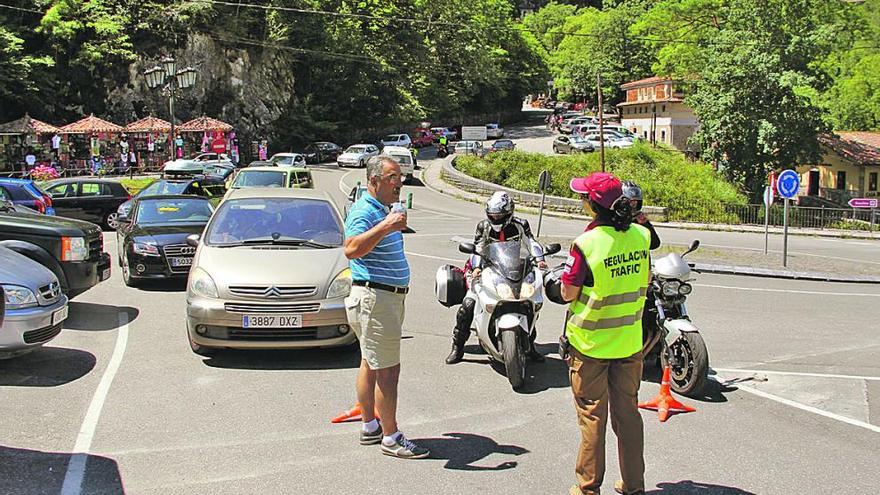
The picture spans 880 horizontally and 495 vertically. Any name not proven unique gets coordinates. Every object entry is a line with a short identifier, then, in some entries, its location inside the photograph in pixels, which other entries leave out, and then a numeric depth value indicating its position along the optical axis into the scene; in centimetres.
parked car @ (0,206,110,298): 988
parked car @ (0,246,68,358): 714
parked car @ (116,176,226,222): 1889
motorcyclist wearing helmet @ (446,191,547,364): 792
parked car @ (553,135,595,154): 6200
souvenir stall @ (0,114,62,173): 4009
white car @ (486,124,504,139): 8319
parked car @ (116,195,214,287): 1209
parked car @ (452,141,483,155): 5665
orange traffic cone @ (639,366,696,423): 667
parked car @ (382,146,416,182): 4594
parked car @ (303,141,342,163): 6009
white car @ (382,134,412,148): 6525
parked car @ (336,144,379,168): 5425
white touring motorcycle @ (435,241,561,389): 715
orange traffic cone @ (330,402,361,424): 613
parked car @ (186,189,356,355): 755
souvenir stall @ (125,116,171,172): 4422
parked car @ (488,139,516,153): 6200
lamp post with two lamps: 3191
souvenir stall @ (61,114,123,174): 4197
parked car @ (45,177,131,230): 2238
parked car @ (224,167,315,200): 2087
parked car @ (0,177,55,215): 1930
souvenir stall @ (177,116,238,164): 4783
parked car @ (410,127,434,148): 7488
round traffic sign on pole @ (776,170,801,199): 1843
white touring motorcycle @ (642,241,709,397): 706
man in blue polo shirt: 521
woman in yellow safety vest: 450
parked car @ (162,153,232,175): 2883
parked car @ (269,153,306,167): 4474
